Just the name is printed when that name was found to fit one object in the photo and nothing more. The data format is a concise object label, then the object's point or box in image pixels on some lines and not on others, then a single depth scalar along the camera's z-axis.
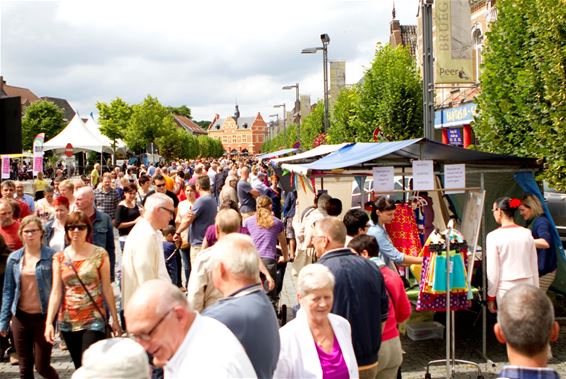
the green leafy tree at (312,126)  40.97
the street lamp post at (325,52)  23.94
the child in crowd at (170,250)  8.62
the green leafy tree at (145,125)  61.62
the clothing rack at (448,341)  6.14
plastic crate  7.57
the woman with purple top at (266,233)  7.49
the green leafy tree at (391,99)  22.16
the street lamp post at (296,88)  39.53
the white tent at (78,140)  33.16
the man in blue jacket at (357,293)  4.07
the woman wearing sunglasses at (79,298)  4.93
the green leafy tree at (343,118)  27.50
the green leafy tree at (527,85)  9.26
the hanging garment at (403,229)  8.07
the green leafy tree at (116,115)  62.04
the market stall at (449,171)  7.01
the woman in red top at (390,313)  4.50
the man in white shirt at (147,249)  4.87
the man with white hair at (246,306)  2.96
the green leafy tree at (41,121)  76.50
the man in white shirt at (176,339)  2.35
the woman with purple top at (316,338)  3.37
